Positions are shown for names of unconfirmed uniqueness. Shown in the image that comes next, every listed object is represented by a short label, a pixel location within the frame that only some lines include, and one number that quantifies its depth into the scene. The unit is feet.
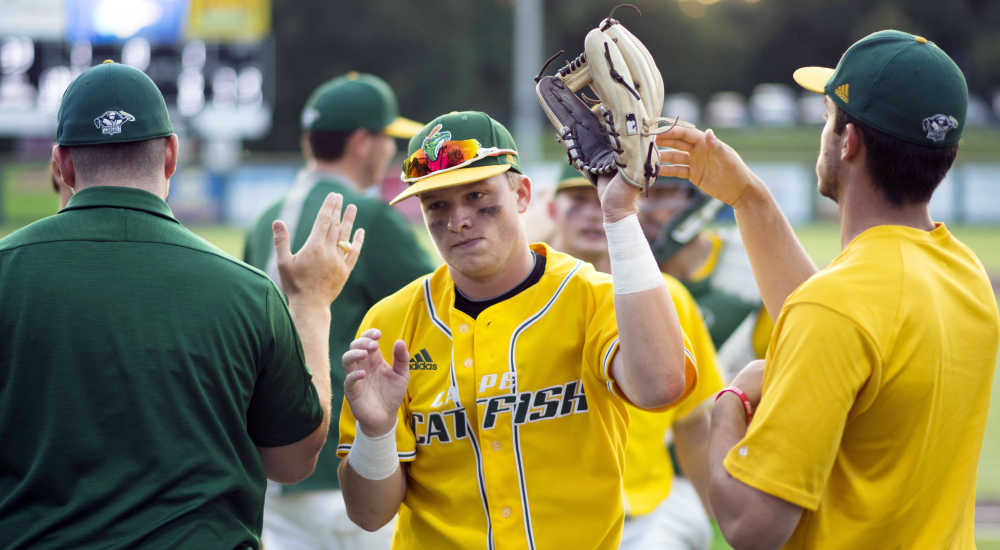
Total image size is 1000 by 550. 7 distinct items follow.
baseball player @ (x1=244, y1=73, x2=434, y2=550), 30.86
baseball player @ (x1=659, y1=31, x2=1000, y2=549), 15.38
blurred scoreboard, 145.48
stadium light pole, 205.67
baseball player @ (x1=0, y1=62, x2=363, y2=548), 16.67
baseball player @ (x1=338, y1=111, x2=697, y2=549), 18.74
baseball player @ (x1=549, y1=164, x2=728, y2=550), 26.20
